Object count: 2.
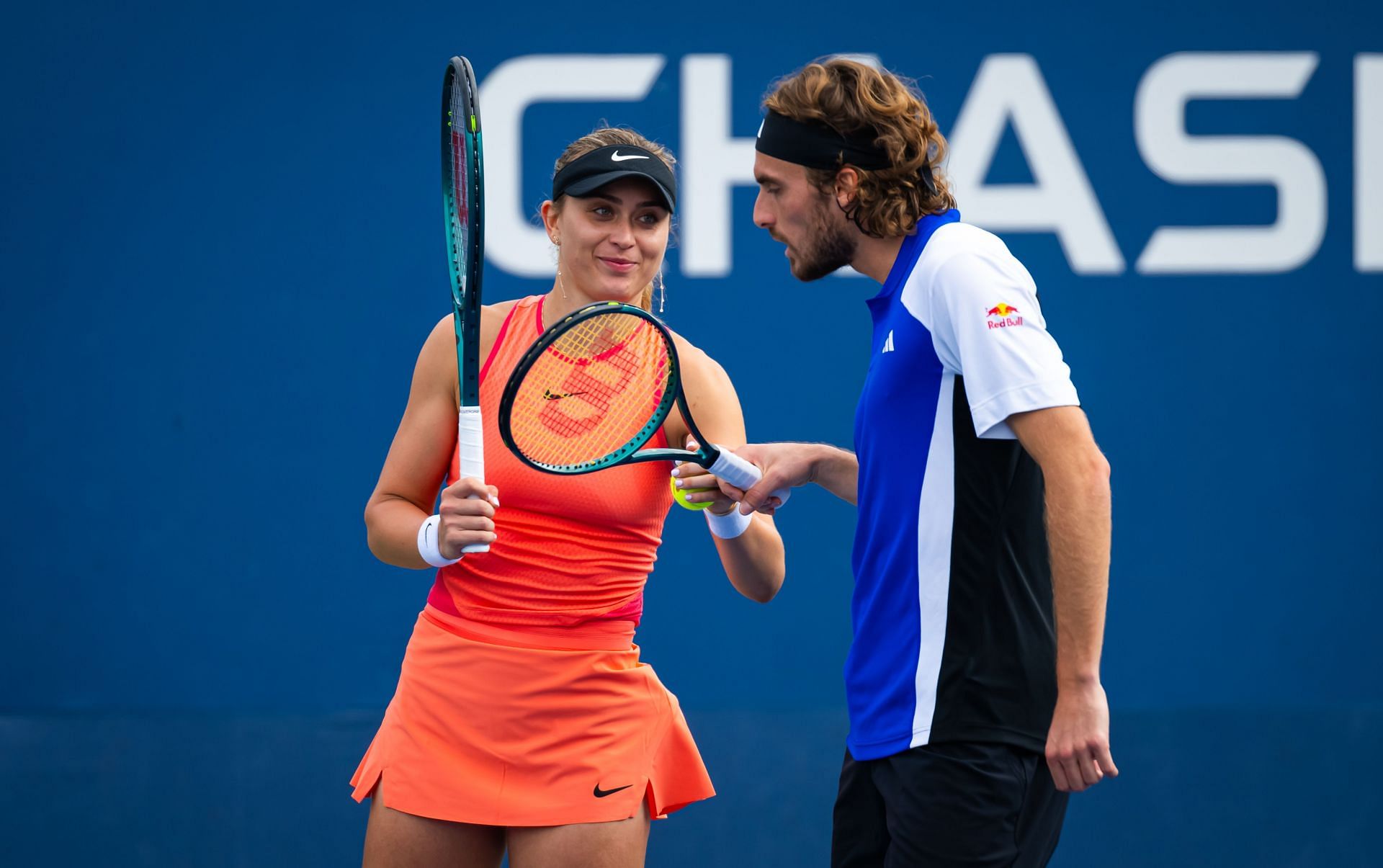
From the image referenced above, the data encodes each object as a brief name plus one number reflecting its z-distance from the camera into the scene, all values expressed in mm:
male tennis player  21155
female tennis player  21484
